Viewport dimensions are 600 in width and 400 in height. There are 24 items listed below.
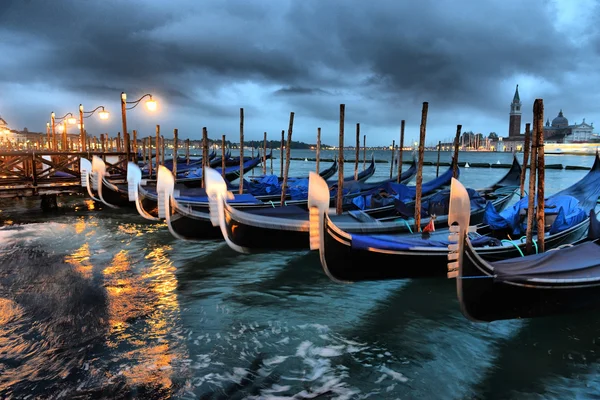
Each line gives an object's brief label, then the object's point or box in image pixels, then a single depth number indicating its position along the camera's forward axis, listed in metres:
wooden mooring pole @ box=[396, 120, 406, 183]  10.31
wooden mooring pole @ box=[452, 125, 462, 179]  8.41
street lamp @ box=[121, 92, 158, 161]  9.88
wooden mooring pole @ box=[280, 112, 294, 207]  8.30
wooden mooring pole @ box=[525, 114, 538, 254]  4.69
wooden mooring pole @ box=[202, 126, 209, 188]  10.53
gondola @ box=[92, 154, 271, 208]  9.52
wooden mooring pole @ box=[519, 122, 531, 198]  7.54
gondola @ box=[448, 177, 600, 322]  3.13
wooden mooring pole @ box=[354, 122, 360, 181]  13.14
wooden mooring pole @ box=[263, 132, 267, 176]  16.46
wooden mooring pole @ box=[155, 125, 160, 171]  12.17
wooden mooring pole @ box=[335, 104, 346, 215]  6.96
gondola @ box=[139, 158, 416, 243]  6.40
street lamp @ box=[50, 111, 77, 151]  14.70
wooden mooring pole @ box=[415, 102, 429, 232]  5.95
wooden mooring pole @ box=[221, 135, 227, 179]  10.99
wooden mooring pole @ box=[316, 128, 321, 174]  10.02
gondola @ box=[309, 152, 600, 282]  4.11
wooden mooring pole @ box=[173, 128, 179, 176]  11.73
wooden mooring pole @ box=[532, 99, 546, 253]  4.57
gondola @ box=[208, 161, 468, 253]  5.39
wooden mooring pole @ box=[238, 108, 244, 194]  9.98
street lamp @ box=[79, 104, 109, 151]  12.01
